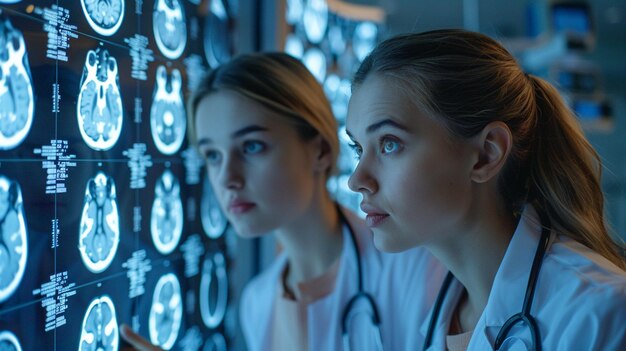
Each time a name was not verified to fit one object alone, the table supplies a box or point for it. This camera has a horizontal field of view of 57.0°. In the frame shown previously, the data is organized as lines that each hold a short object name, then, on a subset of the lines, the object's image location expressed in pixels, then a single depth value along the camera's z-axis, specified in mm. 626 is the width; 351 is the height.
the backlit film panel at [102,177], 734
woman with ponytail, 838
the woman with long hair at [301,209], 1154
